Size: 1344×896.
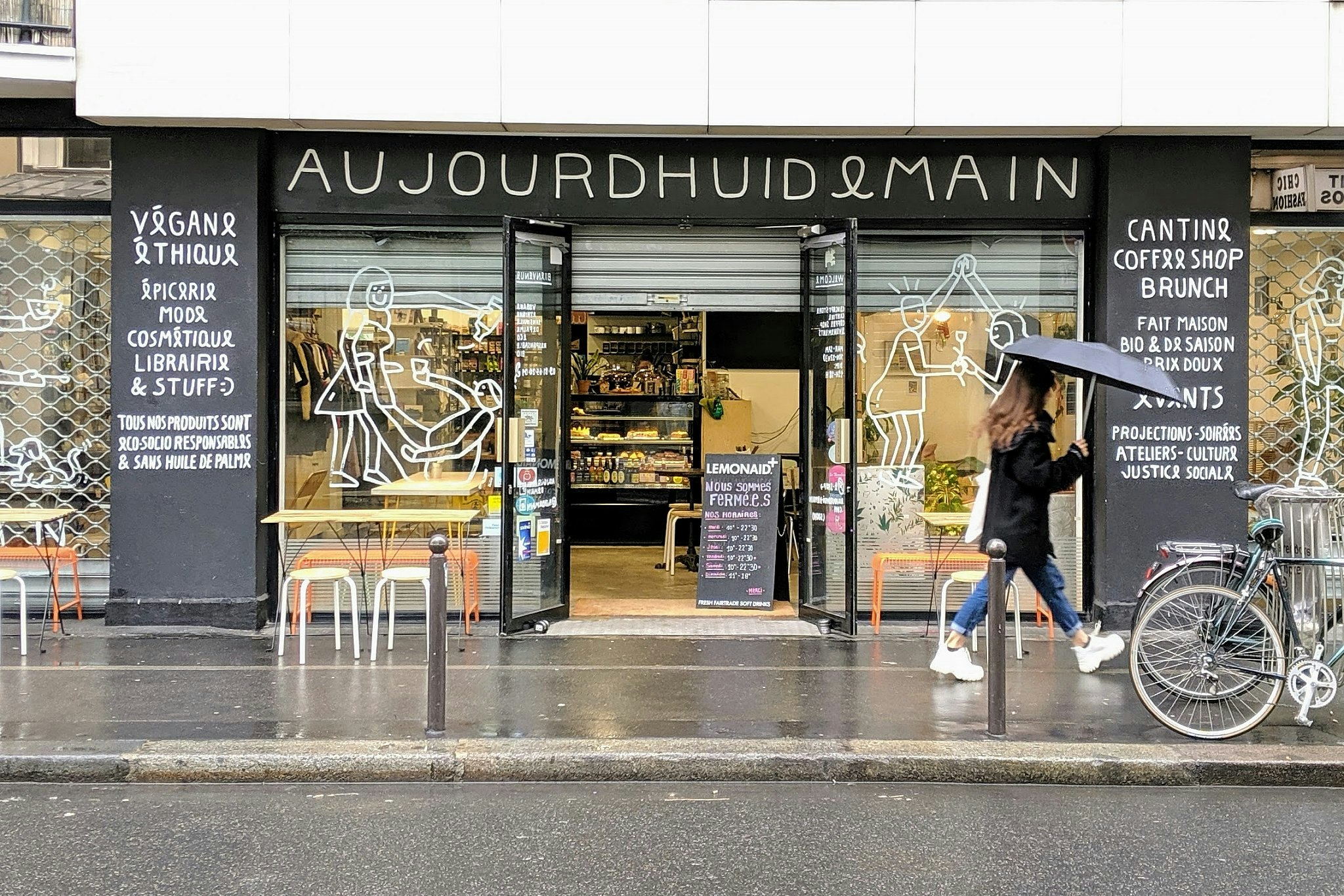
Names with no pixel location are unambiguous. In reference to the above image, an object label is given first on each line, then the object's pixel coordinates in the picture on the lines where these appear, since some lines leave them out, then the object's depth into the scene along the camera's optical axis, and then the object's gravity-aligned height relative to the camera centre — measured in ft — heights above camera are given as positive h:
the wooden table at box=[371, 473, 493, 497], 28.60 -1.19
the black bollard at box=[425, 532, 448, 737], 20.52 -3.46
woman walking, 23.22 -0.79
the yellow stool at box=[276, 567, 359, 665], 25.70 -3.34
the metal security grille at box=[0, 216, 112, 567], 30.66 +1.60
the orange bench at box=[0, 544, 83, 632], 28.89 -2.98
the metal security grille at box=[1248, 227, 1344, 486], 30.91 +2.16
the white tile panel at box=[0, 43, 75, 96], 26.96 +8.27
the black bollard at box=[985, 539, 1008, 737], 20.48 -3.57
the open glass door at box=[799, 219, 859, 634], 29.14 +0.31
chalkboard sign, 32.12 -2.48
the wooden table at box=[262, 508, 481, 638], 26.91 -1.80
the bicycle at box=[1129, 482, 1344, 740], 20.63 -3.07
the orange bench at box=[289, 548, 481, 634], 29.76 -3.08
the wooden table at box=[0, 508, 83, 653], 26.99 -2.36
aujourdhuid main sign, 29.86 +6.43
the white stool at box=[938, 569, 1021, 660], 26.91 -3.19
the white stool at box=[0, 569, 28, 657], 25.77 -3.88
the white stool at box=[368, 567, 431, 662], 26.14 -3.02
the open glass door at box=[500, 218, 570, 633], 29.19 +0.33
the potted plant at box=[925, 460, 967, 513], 31.45 -1.23
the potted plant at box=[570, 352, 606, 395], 46.09 +2.65
